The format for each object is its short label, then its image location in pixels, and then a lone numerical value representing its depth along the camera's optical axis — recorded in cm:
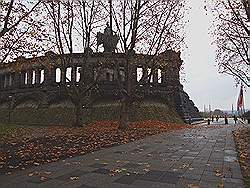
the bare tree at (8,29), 1056
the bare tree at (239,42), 1372
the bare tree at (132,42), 2134
